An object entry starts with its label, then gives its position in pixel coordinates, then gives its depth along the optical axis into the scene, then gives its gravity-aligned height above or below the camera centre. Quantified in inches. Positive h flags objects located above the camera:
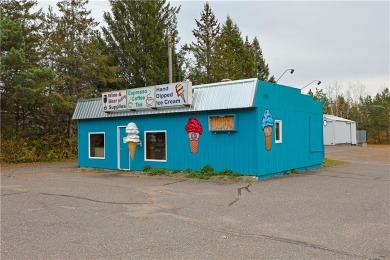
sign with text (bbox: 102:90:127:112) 683.4 +68.4
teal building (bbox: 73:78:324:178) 545.6 +13.9
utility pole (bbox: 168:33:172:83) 926.4 +168.7
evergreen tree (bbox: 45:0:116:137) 1063.0 +235.2
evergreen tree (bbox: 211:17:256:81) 1353.5 +308.3
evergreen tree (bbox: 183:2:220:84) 1411.2 +351.4
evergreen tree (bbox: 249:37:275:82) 1810.8 +356.3
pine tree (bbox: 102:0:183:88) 1291.8 +341.1
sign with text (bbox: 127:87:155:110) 638.5 +68.5
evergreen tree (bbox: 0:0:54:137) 841.5 +153.2
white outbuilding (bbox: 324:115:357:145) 1592.0 +14.0
